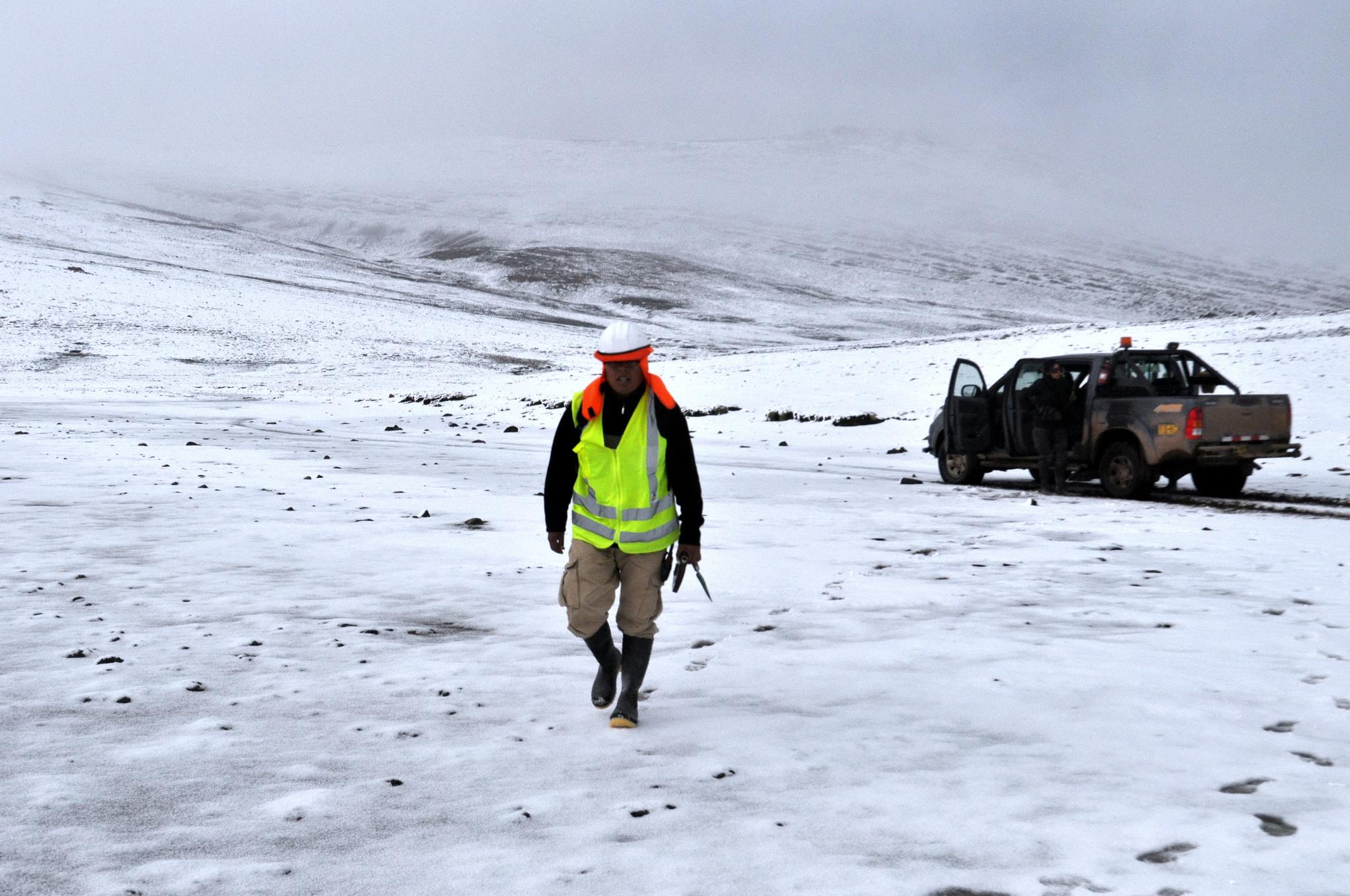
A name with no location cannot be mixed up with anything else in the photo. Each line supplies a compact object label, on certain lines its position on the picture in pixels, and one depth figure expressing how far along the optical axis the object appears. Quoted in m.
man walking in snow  5.14
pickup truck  13.30
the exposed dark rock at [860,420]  27.20
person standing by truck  14.34
